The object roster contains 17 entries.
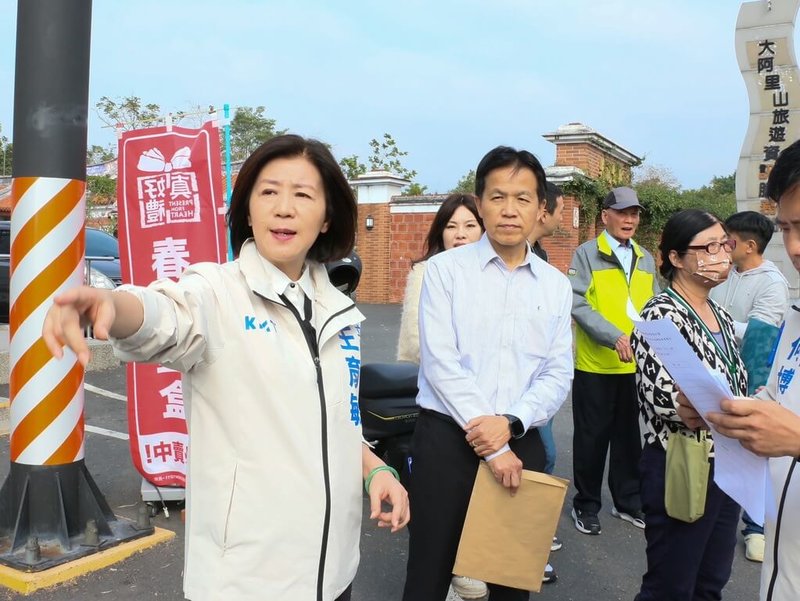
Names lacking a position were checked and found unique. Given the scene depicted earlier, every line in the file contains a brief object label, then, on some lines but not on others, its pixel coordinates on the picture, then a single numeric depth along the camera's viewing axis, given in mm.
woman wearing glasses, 2594
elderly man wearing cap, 4406
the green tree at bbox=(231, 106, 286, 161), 35062
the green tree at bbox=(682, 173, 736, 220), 16375
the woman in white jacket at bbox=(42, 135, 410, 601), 1604
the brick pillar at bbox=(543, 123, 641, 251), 13578
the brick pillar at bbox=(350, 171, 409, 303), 16328
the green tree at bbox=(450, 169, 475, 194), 29531
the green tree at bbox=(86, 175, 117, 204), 21953
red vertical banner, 3990
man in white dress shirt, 2553
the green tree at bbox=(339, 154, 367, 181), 26828
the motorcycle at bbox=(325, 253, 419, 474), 4145
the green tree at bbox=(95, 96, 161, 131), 24500
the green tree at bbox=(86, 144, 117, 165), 26925
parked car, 9344
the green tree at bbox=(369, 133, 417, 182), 28500
